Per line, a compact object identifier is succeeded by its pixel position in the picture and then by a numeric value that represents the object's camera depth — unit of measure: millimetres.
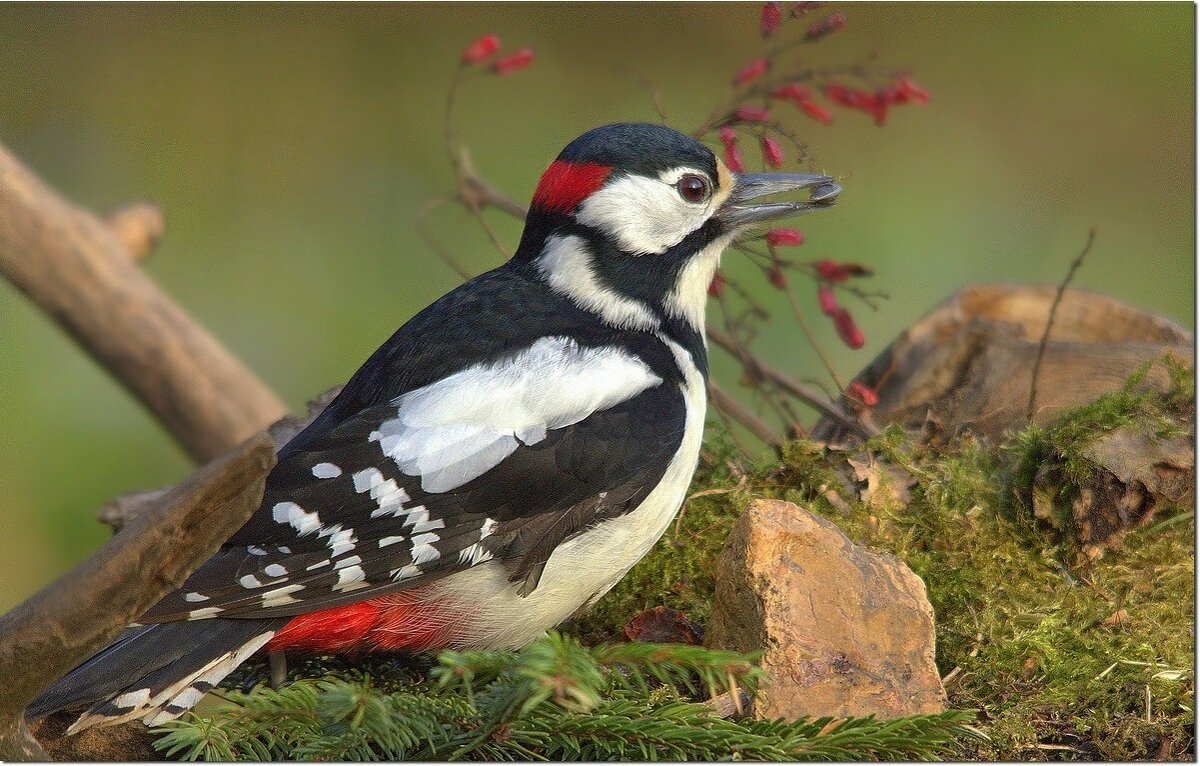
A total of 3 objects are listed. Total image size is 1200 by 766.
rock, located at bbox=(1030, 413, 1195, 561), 4684
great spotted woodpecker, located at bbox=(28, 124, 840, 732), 3916
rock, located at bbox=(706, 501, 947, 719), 3840
